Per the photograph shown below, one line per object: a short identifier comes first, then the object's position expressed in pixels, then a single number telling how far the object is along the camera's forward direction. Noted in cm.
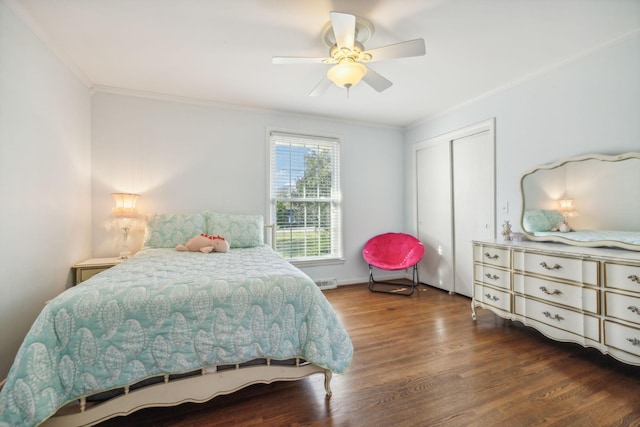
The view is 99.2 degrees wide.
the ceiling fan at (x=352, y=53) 184
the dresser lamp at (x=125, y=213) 291
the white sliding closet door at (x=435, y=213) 379
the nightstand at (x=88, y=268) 258
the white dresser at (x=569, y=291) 176
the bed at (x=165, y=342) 115
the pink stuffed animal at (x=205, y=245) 266
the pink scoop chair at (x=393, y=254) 377
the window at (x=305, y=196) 382
